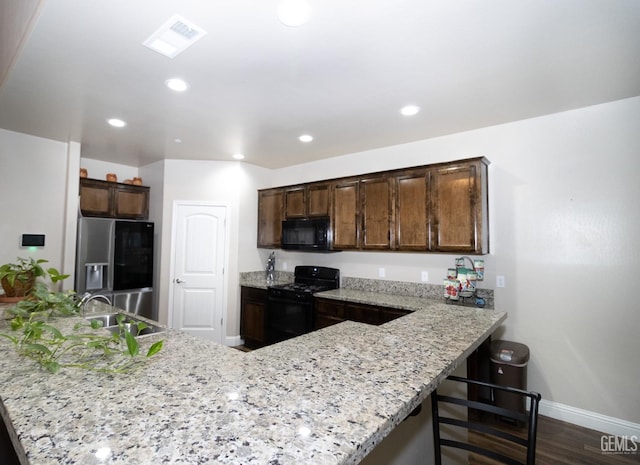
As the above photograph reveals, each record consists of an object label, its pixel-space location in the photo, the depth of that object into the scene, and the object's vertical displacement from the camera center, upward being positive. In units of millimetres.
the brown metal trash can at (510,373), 2572 -992
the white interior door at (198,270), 4430 -299
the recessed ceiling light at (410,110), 2682 +1228
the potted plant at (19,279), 2295 -240
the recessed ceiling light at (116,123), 3082 +1254
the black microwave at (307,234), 3932 +207
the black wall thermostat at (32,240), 3443 +78
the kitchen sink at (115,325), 1874 -497
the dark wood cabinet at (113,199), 4168 +682
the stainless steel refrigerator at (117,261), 3768 -170
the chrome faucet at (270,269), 4785 -302
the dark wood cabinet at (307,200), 4012 +662
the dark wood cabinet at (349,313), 3129 -652
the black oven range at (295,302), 3748 -648
